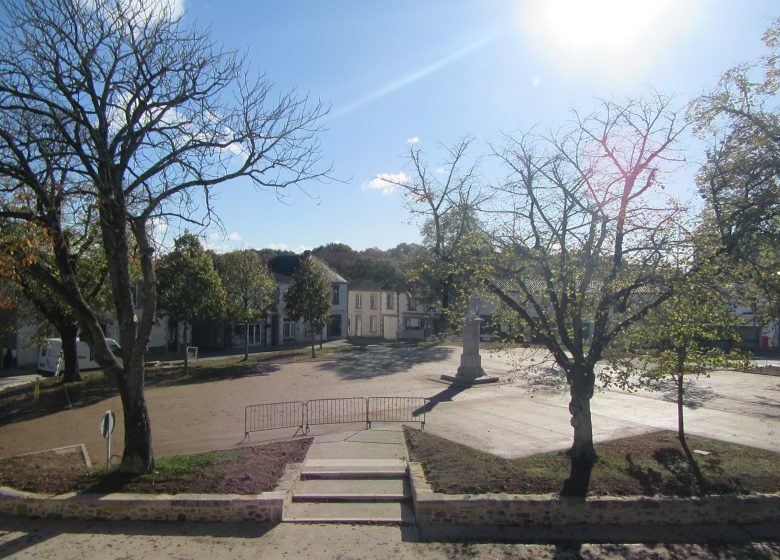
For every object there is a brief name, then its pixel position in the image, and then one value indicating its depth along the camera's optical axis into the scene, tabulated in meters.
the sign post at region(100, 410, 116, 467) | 9.49
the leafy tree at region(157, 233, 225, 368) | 25.50
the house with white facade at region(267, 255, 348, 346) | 44.28
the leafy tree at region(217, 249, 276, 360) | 28.36
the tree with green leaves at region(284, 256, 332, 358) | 31.23
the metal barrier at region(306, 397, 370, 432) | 14.86
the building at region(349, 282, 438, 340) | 54.06
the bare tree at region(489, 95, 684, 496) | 9.53
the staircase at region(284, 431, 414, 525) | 8.27
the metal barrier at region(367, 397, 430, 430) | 14.87
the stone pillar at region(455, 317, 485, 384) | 21.52
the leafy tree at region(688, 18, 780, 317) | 9.39
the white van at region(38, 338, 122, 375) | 25.97
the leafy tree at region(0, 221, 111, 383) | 17.25
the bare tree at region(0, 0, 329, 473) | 9.00
